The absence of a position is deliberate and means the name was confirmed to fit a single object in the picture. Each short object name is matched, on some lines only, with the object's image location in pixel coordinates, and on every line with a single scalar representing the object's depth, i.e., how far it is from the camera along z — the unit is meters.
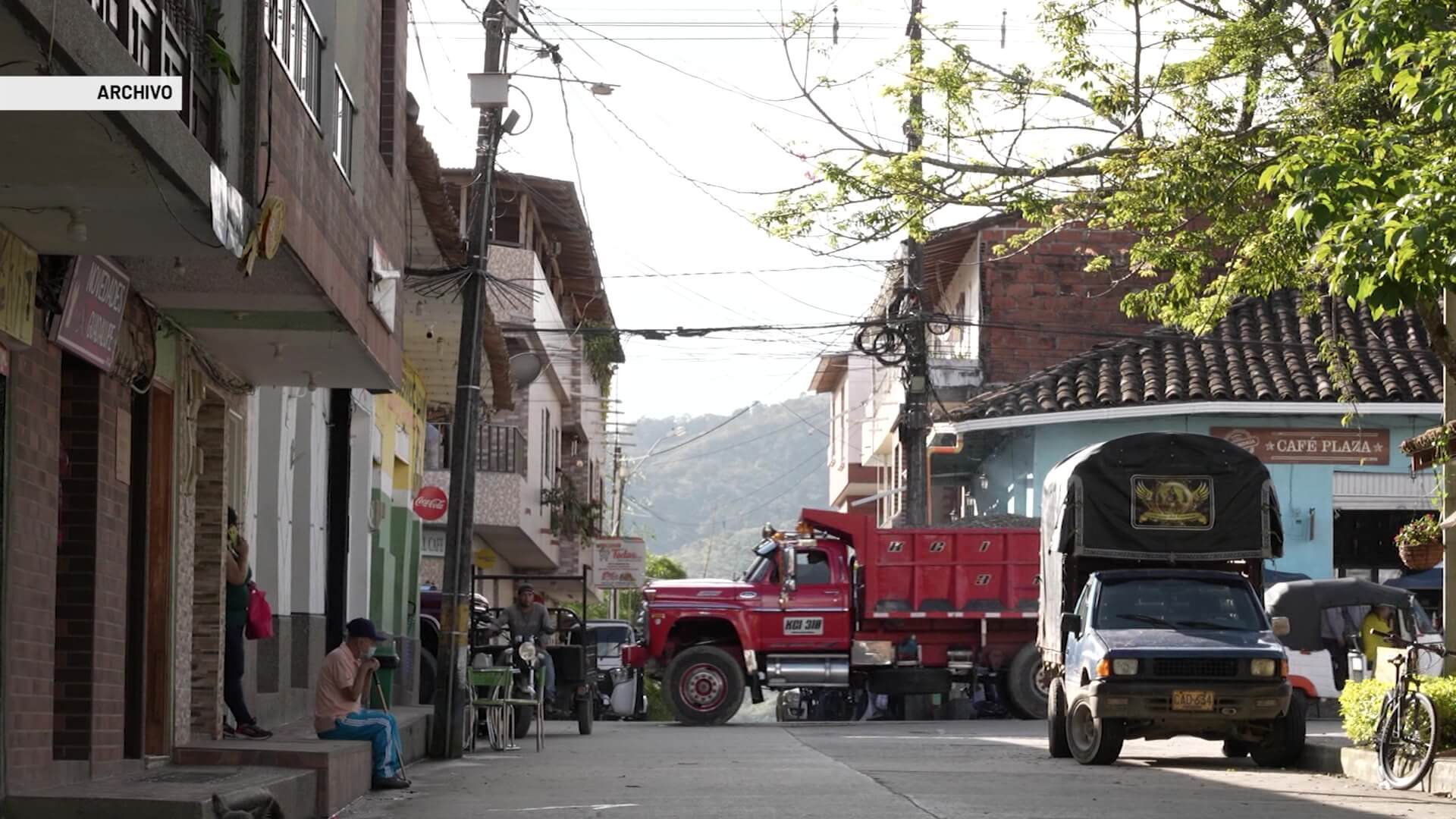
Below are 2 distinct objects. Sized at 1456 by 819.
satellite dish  36.81
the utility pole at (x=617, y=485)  71.92
